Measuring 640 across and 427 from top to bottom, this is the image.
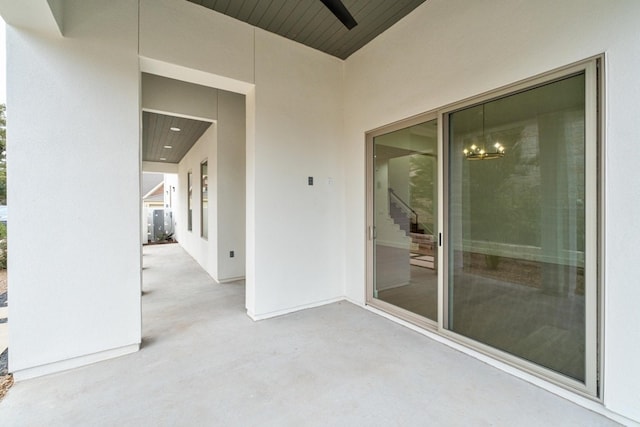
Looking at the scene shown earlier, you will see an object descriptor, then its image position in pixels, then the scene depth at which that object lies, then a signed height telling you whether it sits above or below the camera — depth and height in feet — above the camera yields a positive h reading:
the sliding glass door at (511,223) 6.32 -0.34
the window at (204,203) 20.12 +0.65
